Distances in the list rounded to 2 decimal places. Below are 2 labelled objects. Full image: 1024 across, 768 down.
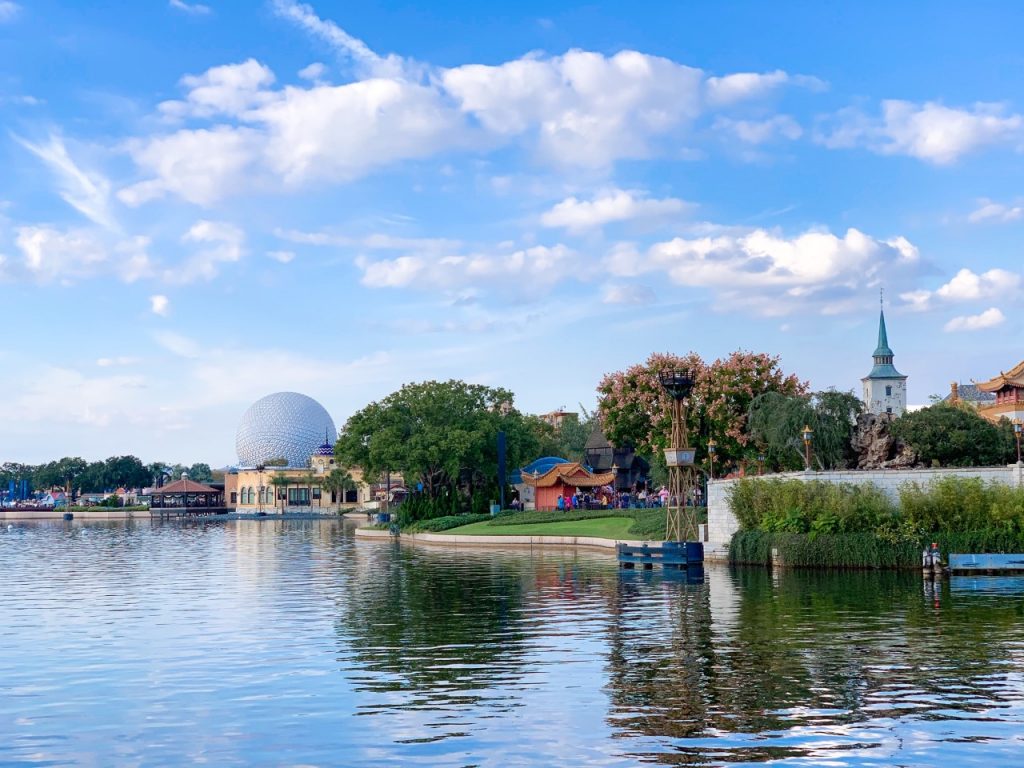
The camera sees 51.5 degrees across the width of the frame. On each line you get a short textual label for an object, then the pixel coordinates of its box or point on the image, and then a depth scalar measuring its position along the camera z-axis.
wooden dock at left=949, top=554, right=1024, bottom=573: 36.81
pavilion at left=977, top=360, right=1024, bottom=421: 78.31
